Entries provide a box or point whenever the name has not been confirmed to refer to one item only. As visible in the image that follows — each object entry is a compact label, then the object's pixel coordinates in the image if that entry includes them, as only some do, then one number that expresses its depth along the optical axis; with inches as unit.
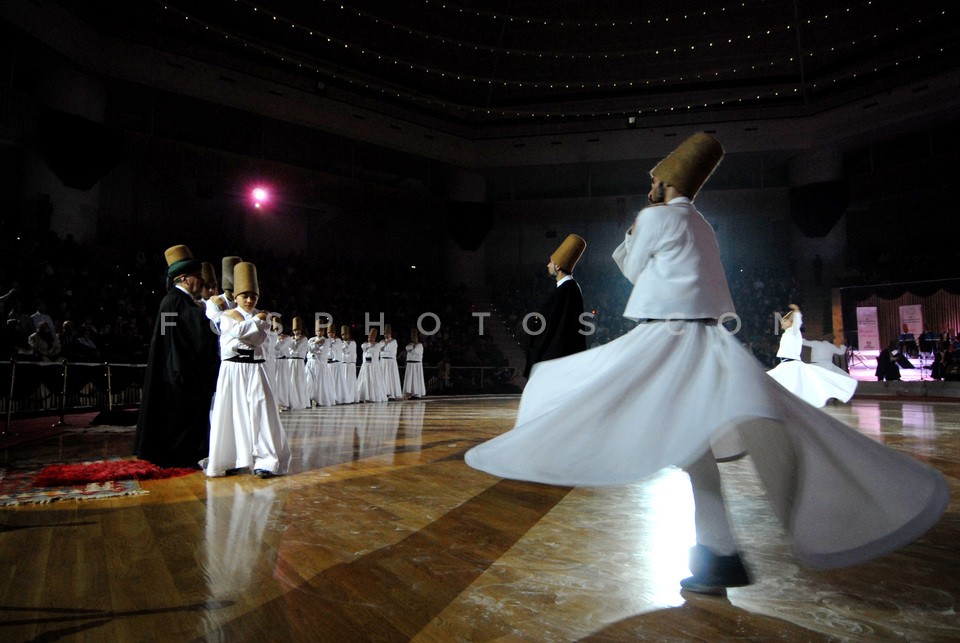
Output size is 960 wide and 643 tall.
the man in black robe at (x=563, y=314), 209.6
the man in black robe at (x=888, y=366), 692.1
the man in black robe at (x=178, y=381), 188.1
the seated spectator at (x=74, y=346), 369.4
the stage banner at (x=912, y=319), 727.0
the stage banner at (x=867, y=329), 761.6
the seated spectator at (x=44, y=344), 334.3
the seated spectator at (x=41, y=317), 393.7
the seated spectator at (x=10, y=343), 305.3
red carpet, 167.9
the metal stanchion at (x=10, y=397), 291.1
